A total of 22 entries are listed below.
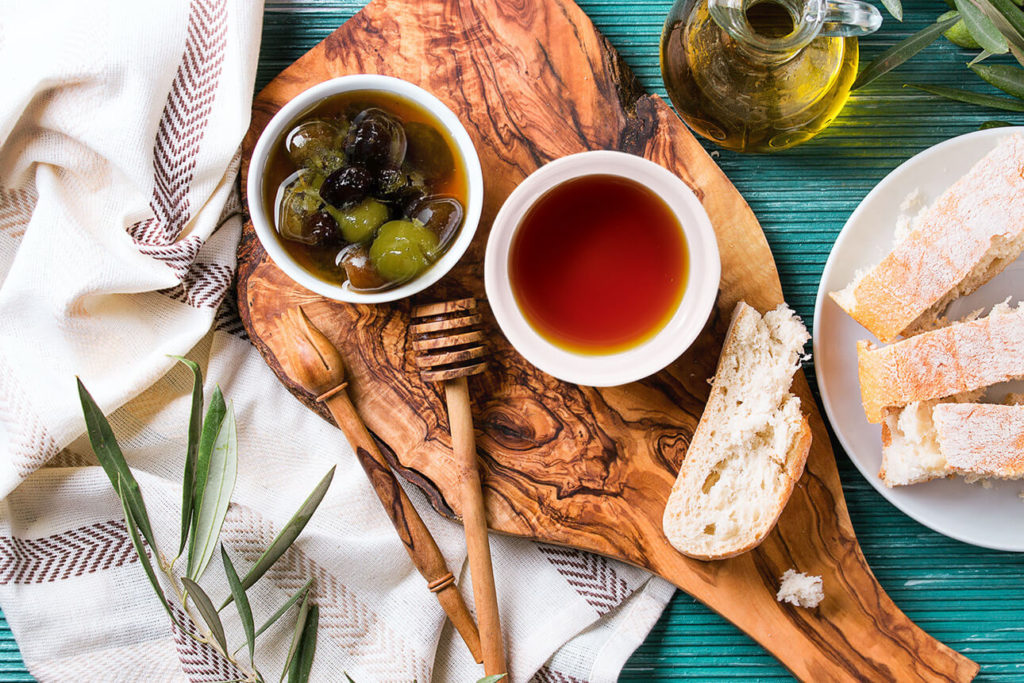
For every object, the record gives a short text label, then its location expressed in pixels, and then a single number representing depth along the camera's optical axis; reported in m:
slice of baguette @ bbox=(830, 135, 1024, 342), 0.64
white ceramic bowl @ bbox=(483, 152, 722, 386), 0.63
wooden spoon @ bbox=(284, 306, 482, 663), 0.64
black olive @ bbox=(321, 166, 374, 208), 0.62
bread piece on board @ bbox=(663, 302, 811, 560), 0.64
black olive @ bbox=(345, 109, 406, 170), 0.63
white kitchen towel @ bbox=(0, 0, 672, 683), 0.65
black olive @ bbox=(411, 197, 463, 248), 0.63
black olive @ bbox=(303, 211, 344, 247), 0.63
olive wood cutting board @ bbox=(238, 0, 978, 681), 0.65
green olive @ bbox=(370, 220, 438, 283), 0.62
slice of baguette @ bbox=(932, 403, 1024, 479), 0.64
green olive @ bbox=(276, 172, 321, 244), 0.63
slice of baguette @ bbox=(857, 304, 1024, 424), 0.64
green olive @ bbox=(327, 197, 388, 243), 0.63
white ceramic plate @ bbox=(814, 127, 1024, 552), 0.66
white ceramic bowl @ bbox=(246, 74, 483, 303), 0.63
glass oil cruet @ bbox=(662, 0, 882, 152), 0.64
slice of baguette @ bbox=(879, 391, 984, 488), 0.64
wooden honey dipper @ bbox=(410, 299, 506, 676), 0.64
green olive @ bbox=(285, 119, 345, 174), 0.63
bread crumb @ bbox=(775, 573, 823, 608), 0.65
